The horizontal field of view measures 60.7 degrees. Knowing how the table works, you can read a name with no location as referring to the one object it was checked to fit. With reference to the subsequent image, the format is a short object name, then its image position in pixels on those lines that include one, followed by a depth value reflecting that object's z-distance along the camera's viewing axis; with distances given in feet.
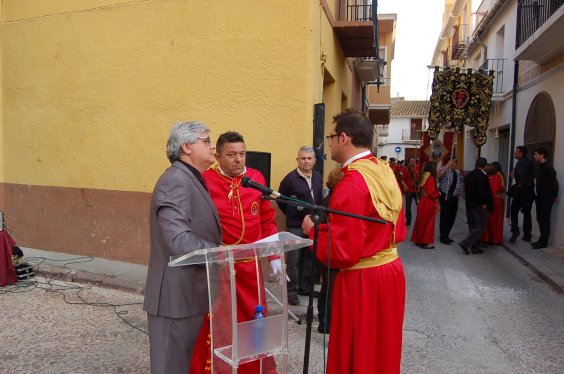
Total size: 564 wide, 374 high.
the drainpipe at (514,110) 42.78
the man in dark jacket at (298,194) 18.20
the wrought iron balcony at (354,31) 24.99
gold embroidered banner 39.17
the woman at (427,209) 31.07
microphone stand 8.14
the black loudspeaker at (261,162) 18.35
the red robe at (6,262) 20.67
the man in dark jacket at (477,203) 29.30
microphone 8.71
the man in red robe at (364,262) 8.43
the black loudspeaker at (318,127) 20.40
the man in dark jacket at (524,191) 31.14
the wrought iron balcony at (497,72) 49.78
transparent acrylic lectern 7.67
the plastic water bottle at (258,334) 8.09
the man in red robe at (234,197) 12.38
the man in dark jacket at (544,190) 29.17
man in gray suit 8.61
